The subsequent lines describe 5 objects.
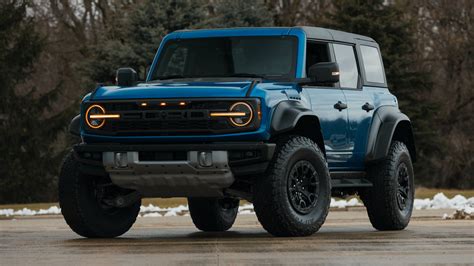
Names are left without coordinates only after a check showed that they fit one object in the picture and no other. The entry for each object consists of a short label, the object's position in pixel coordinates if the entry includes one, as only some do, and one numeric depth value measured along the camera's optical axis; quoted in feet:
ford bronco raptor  41.22
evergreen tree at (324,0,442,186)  141.28
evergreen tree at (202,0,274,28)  123.44
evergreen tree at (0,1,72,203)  137.90
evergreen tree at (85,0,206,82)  116.67
